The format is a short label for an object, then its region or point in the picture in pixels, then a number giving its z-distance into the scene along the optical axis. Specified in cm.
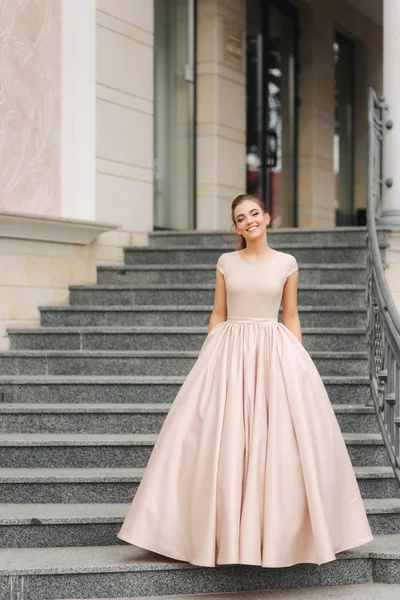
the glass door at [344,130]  1356
